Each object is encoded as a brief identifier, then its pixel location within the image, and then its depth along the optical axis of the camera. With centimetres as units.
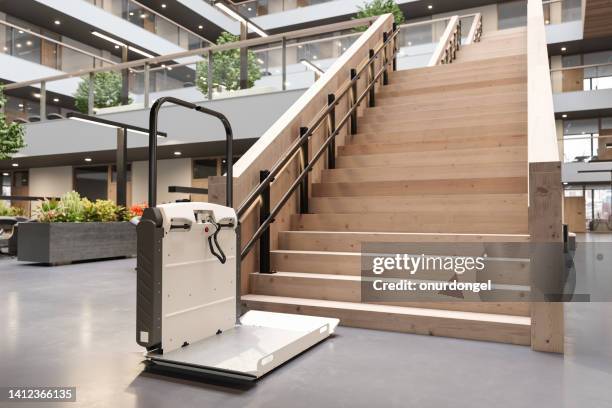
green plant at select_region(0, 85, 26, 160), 960
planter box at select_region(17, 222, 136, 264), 688
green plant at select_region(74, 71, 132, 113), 1095
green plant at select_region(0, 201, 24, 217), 958
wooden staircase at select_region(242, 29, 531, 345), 302
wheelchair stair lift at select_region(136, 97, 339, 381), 223
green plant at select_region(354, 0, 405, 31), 1199
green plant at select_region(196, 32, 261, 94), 941
